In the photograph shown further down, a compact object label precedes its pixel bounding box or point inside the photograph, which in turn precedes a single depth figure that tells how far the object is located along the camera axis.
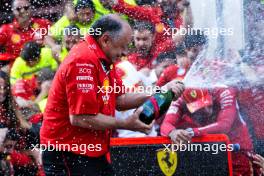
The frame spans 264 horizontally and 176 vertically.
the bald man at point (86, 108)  5.66
